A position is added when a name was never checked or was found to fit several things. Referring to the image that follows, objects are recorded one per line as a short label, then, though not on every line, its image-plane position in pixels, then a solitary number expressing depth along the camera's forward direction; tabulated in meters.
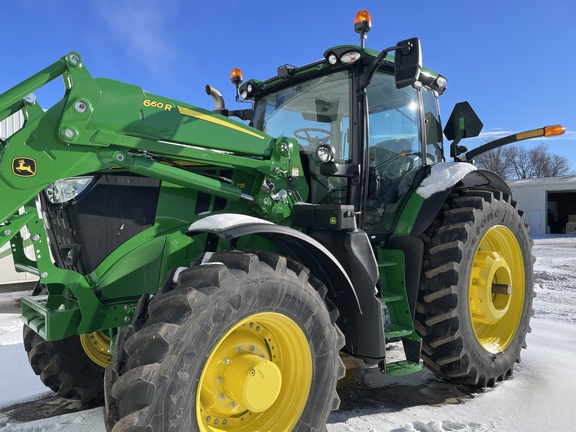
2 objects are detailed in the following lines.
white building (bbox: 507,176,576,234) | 29.33
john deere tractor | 2.22
